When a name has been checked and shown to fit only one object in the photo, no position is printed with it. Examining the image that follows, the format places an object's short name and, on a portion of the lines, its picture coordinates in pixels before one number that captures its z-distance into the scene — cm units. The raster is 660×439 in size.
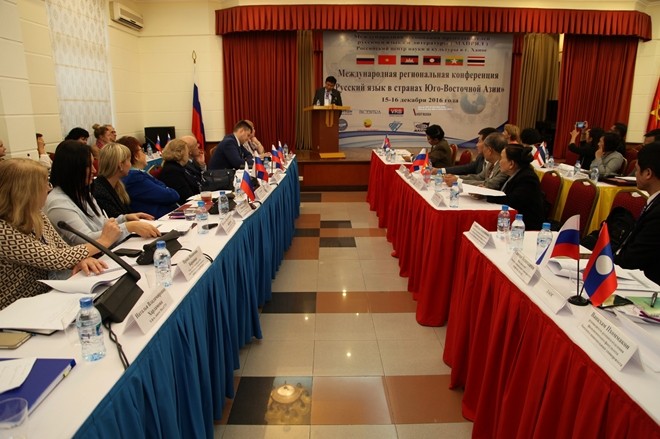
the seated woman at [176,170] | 357
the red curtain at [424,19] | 779
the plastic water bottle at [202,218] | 242
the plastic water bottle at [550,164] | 528
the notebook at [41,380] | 102
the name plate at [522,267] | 169
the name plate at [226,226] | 239
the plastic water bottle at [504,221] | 243
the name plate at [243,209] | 278
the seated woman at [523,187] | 294
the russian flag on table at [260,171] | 379
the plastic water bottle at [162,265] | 174
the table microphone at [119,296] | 139
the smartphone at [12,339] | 122
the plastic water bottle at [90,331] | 120
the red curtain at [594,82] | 852
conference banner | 860
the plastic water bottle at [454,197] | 297
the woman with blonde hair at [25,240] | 166
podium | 710
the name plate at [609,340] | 114
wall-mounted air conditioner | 709
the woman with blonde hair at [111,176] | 265
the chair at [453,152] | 588
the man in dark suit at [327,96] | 715
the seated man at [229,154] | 474
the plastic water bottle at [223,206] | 273
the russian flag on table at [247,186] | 306
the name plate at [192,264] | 175
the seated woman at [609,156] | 467
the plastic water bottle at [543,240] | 208
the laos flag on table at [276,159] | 484
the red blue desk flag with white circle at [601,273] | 141
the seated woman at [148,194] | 308
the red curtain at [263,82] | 836
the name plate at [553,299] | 146
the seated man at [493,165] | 338
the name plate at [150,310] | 133
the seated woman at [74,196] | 214
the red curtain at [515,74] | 866
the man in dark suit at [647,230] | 189
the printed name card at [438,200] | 298
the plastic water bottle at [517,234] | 216
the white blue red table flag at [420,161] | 437
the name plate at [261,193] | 330
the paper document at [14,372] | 104
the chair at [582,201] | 314
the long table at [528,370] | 111
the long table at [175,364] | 104
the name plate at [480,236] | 215
